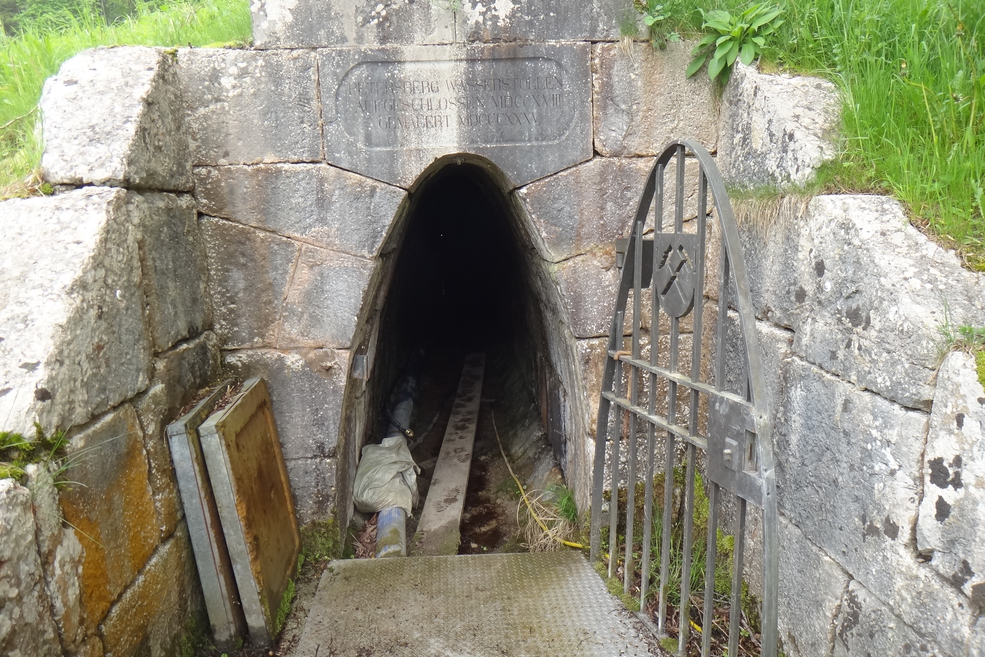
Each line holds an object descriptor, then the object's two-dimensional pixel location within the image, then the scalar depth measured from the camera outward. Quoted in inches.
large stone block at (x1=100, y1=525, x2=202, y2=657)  71.3
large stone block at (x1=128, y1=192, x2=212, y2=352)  89.0
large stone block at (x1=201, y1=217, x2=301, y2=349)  108.7
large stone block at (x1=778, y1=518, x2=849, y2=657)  79.2
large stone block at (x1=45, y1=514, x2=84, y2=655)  60.3
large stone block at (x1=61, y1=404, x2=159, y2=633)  66.3
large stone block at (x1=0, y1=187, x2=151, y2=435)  64.8
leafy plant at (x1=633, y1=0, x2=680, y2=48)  105.1
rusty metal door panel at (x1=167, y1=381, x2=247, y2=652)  87.7
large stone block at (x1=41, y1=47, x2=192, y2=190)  84.4
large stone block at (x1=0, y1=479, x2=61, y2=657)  53.4
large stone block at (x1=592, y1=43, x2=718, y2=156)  107.4
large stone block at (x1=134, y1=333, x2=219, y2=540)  83.7
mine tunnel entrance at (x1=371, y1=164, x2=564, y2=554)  160.4
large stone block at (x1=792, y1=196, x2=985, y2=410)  62.4
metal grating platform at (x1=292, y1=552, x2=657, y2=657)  89.3
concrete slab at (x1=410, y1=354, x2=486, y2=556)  138.3
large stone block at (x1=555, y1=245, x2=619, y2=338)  112.5
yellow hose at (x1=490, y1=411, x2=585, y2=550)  126.8
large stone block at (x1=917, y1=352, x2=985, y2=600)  56.5
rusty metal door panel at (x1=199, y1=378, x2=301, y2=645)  88.5
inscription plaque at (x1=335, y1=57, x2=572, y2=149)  105.5
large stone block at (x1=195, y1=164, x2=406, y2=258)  106.5
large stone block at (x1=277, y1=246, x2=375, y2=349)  109.7
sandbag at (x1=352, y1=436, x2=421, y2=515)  142.3
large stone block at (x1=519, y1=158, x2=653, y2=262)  109.7
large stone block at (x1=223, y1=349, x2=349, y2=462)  112.9
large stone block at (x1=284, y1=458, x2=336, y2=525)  116.7
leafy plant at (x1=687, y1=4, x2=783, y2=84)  98.5
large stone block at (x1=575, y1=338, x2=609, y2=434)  115.0
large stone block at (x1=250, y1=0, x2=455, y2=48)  102.7
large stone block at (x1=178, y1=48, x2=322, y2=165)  103.4
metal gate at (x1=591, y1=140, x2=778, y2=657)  64.2
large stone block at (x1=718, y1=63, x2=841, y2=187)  84.9
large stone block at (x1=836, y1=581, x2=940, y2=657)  65.3
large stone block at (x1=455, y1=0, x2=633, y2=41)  104.6
